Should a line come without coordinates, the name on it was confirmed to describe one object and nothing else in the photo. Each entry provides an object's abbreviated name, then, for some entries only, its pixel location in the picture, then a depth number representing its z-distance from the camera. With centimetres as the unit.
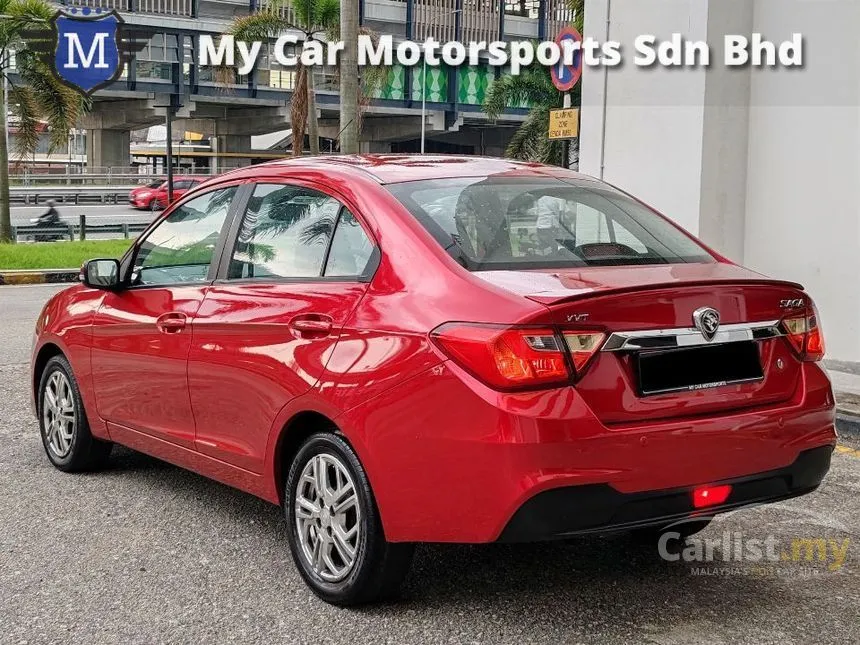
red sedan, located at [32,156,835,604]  331
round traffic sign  1173
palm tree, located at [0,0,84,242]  2145
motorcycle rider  2817
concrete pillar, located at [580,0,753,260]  965
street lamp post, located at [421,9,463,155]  5031
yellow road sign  1170
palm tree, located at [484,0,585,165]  2939
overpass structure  4744
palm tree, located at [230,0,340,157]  2702
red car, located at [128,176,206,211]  4219
